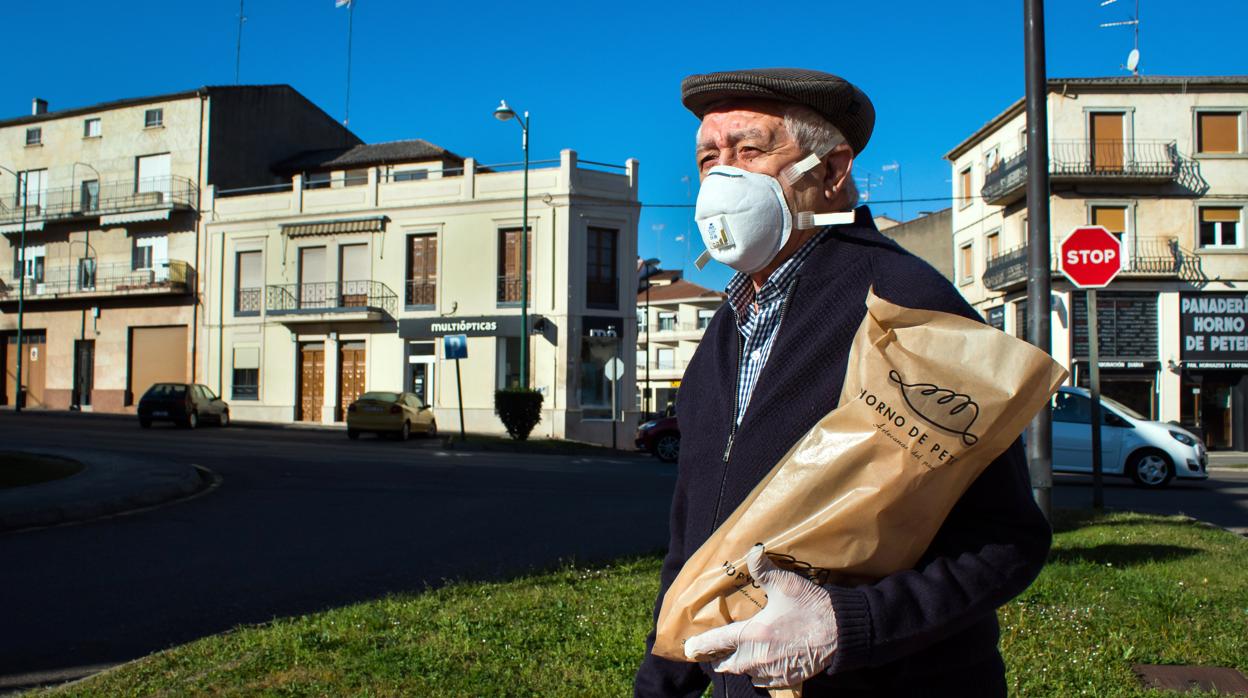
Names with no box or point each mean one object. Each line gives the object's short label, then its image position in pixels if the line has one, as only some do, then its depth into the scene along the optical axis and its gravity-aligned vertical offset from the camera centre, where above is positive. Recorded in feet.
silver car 52.75 -3.36
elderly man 4.72 -0.16
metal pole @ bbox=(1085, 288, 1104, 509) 34.86 -0.73
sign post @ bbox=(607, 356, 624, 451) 93.04 +1.08
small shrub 95.76 -3.04
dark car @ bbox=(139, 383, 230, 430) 97.31 -2.83
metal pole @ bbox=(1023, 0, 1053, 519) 24.54 +4.39
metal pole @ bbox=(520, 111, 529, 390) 105.09 +10.54
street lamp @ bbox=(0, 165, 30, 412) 138.72 +13.58
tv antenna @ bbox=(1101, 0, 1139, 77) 116.47 +38.28
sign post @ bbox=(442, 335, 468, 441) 86.69 +2.84
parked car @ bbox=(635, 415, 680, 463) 74.79 -4.52
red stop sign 32.27 +4.21
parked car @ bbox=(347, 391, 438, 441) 93.45 -3.50
